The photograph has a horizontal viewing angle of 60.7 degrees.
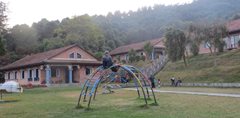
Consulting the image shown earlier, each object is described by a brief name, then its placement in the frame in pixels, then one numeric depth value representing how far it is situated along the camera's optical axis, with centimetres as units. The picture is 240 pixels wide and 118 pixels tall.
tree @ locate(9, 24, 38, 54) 4356
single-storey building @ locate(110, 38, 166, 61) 3751
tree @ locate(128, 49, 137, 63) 3441
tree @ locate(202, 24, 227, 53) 2529
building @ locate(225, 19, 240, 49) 2833
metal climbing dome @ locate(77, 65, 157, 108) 921
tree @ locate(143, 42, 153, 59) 3421
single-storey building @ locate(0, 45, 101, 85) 2822
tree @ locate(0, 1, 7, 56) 2254
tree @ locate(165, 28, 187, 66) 2549
